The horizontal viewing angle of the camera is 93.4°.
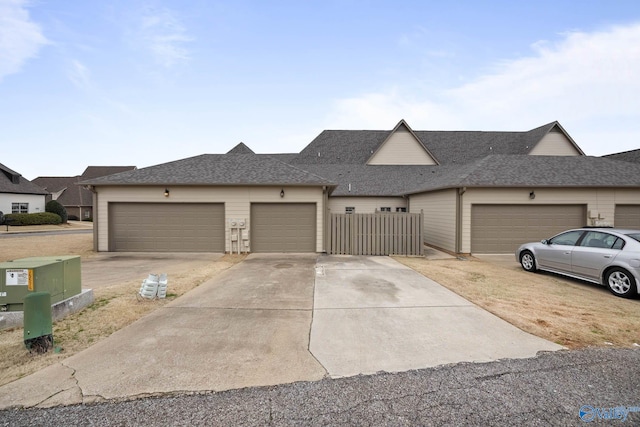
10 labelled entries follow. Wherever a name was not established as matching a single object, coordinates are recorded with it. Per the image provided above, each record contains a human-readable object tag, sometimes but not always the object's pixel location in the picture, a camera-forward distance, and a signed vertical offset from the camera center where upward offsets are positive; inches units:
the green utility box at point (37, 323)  139.3 -53.2
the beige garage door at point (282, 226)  499.8 -29.1
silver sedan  249.6 -46.4
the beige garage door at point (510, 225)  495.8 -27.5
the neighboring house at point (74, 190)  1722.4 +116.9
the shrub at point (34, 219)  1079.6 -36.6
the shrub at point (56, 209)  1255.5 -1.2
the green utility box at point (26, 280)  170.4 -41.4
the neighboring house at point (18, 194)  1178.6 +59.5
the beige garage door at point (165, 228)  501.7 -32.3
